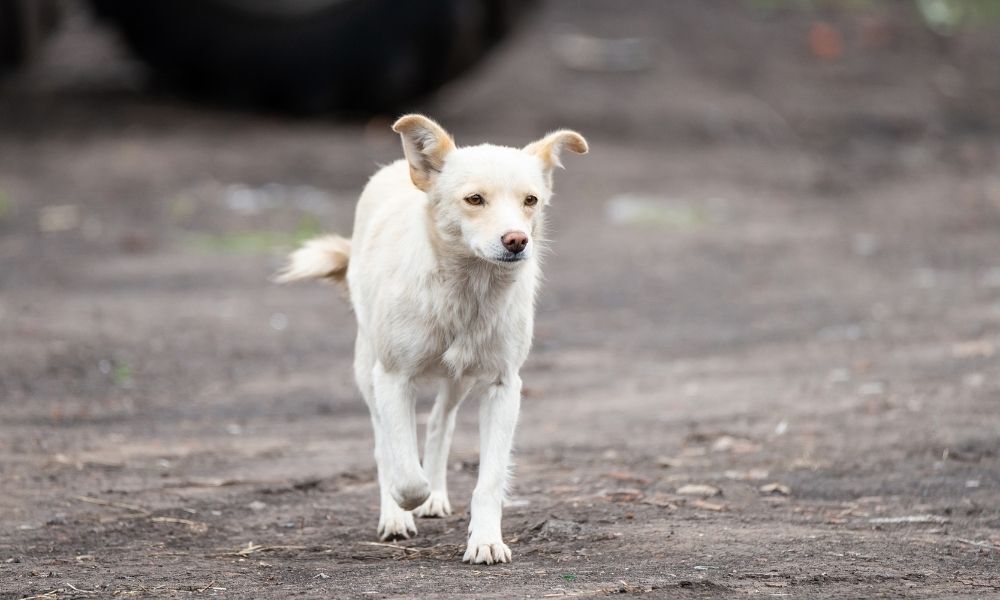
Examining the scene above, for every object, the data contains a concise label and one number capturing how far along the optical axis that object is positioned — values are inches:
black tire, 1022.4
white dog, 379.9
